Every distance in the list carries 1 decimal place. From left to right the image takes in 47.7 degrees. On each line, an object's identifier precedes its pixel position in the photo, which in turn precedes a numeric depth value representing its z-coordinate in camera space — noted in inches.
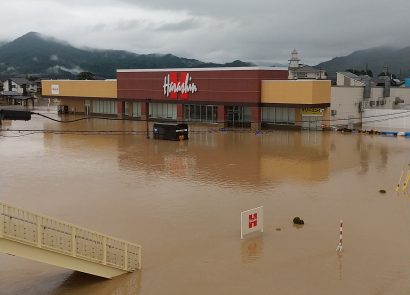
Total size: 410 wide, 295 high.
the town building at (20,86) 4958.9
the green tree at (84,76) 5502.0
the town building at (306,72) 3795.3
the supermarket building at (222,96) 1959.9
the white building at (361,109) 2038.6
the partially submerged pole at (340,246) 601.6
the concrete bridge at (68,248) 458.9
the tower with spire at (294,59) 4965.3
